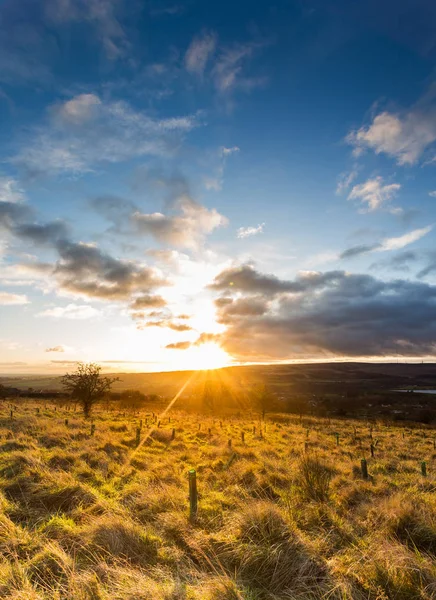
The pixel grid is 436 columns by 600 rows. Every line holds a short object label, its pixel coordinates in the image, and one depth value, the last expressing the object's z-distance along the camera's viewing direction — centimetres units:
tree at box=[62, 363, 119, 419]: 3772
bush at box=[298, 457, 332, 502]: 1009
